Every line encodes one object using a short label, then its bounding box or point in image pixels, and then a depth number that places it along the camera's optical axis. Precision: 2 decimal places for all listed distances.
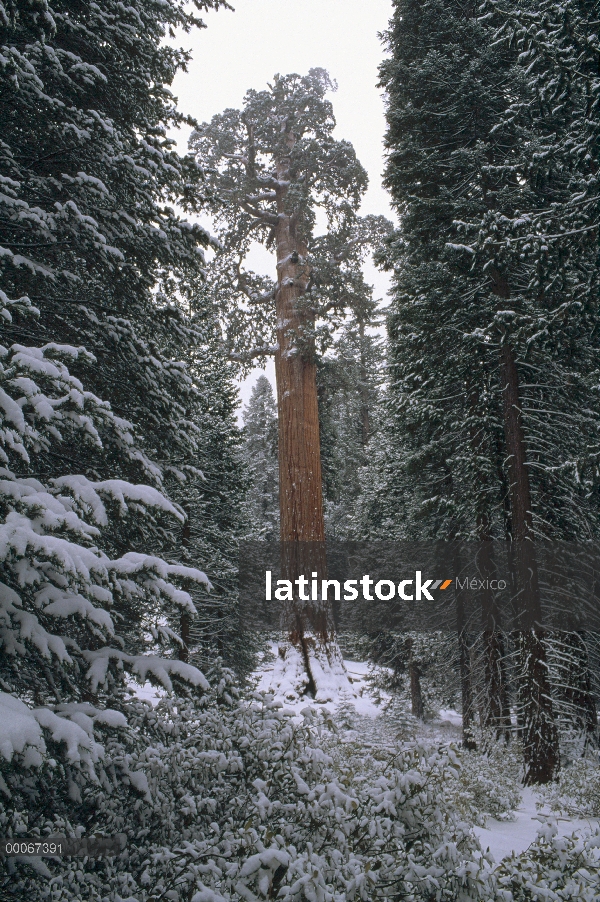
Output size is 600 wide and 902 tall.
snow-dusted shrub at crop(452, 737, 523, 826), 6.18
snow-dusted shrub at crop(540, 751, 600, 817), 6.15
